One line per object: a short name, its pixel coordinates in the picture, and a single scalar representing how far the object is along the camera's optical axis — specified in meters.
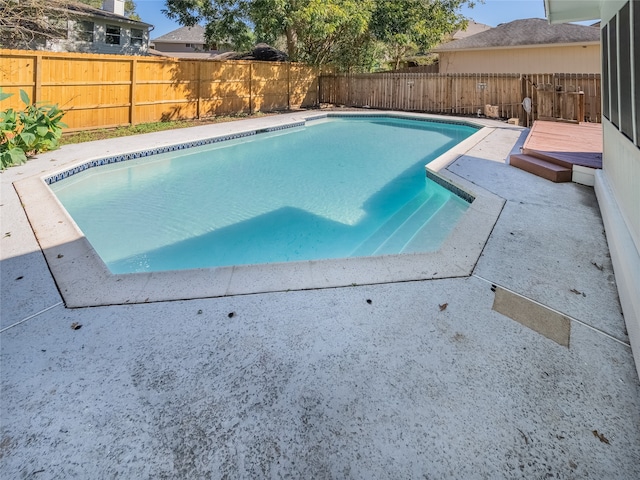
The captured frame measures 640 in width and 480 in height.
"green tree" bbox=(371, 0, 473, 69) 13.74
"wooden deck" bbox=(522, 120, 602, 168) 5.07
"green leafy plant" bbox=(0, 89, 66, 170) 5.47
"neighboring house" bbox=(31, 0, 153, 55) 14.02
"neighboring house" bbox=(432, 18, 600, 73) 13.52
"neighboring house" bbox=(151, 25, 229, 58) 28.52
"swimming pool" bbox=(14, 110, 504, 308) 2.33
